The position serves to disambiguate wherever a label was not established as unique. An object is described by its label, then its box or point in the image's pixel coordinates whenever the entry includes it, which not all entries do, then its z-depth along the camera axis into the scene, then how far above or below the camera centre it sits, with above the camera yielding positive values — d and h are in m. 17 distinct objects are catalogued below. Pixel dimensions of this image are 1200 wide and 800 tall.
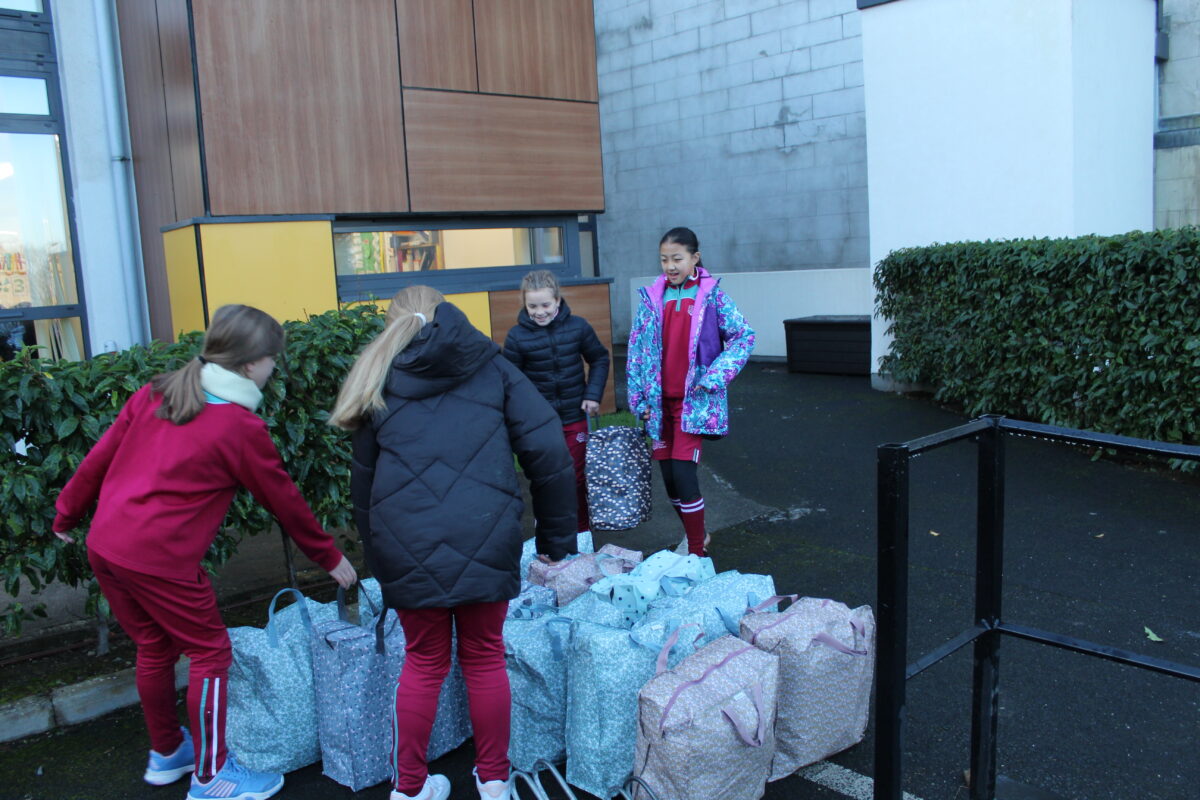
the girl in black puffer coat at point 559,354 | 5.07 -0.41
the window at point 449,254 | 8.02 +0.23
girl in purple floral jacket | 4.88 -0.47
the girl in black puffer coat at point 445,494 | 2.75 -0.61
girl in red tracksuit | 2.88 -0.63
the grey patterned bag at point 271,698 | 3.25 -1.35
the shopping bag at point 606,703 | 3.06 -1.34
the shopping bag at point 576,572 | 3.90 -1.21
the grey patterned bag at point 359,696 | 3.17 -1.34
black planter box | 11.61 -1.01
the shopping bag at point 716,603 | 3.39 -1.20
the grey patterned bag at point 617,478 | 5.02 -1.05
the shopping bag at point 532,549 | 4.22 -1.23
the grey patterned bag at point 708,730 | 2.78 -1.32
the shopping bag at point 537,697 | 3.24 -1.39
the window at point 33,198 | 7.42 +0.79
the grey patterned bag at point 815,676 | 3.13 -1.33
